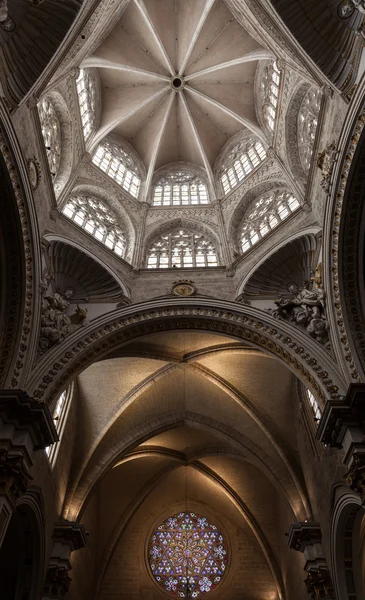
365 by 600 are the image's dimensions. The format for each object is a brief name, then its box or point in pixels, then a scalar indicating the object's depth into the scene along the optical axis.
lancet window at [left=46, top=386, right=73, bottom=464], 17.11
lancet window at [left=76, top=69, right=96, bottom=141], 20.55
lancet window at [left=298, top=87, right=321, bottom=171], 16.58
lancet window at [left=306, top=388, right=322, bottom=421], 17.03
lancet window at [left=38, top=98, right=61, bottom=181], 16.81
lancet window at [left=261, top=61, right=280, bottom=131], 20.28
